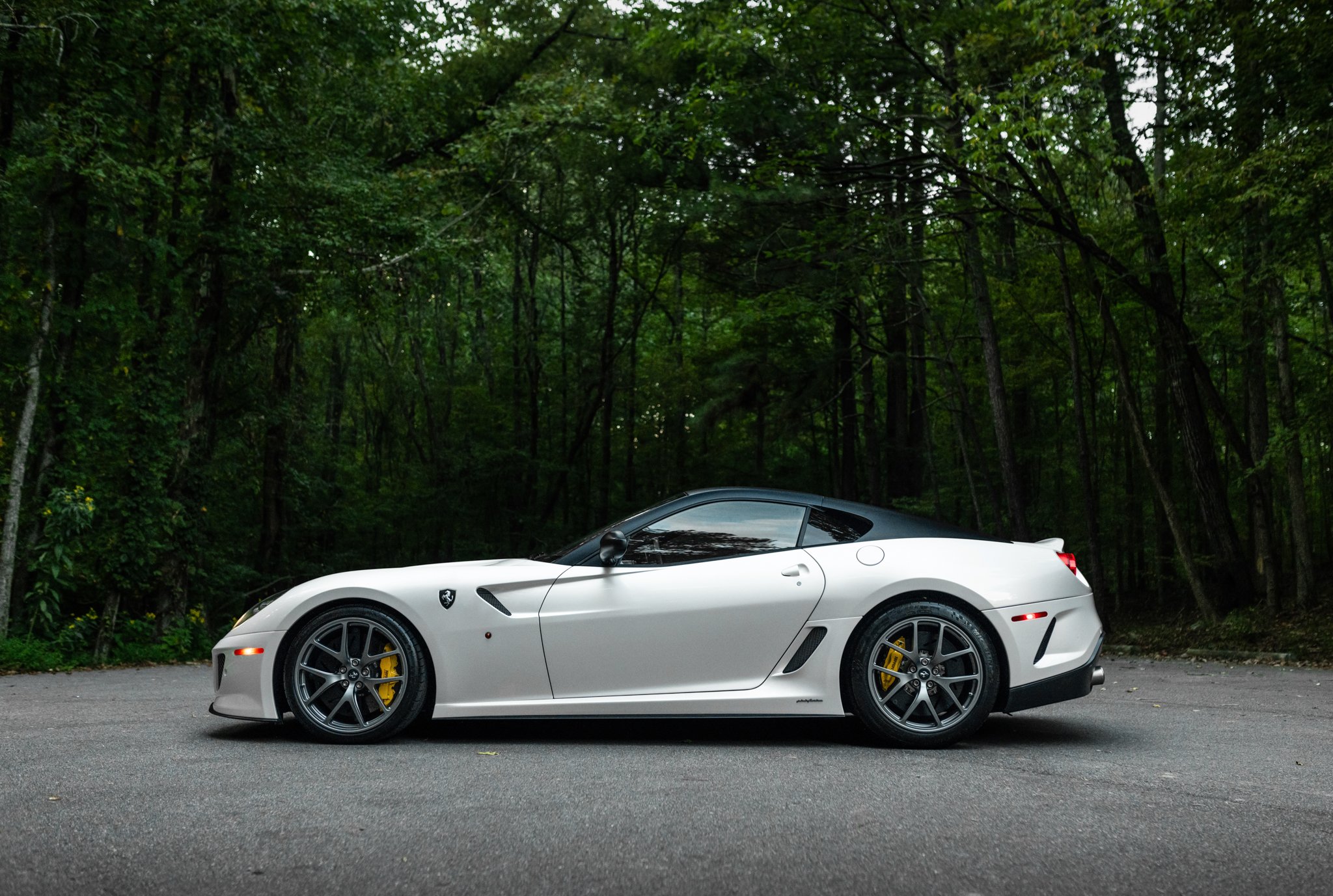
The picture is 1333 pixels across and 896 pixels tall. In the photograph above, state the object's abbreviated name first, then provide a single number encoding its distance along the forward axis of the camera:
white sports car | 5.18
